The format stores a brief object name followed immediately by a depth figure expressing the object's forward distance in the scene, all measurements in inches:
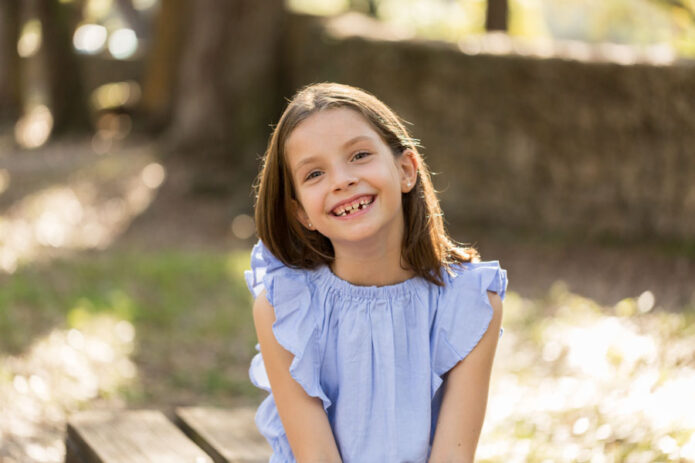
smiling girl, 86.3
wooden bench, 101.0
